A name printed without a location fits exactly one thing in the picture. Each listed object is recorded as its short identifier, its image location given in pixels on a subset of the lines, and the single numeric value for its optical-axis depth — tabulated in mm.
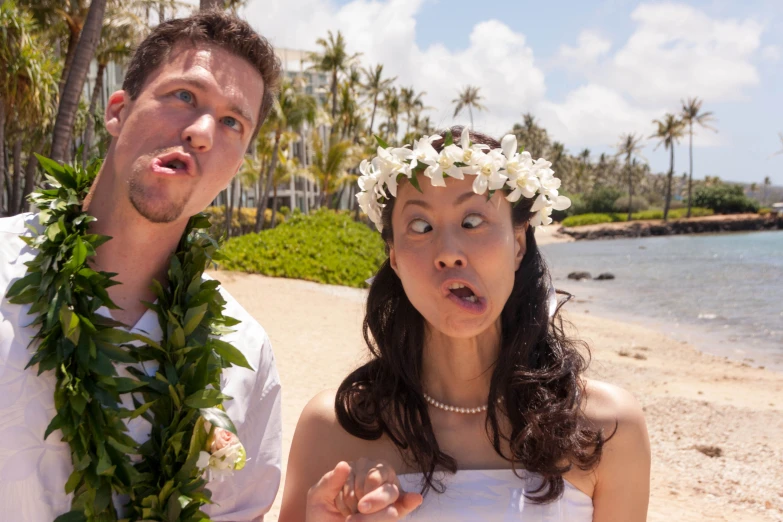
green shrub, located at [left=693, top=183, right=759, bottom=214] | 86375
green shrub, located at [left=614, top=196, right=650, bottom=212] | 89750
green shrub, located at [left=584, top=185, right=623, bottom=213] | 89812
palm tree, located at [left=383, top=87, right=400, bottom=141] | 63562
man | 2172
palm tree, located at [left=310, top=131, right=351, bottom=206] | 37844
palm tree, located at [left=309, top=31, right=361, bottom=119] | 47250
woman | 2307
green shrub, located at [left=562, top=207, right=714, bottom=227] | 84625
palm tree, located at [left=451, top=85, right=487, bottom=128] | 79250
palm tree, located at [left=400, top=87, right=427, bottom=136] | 70562
